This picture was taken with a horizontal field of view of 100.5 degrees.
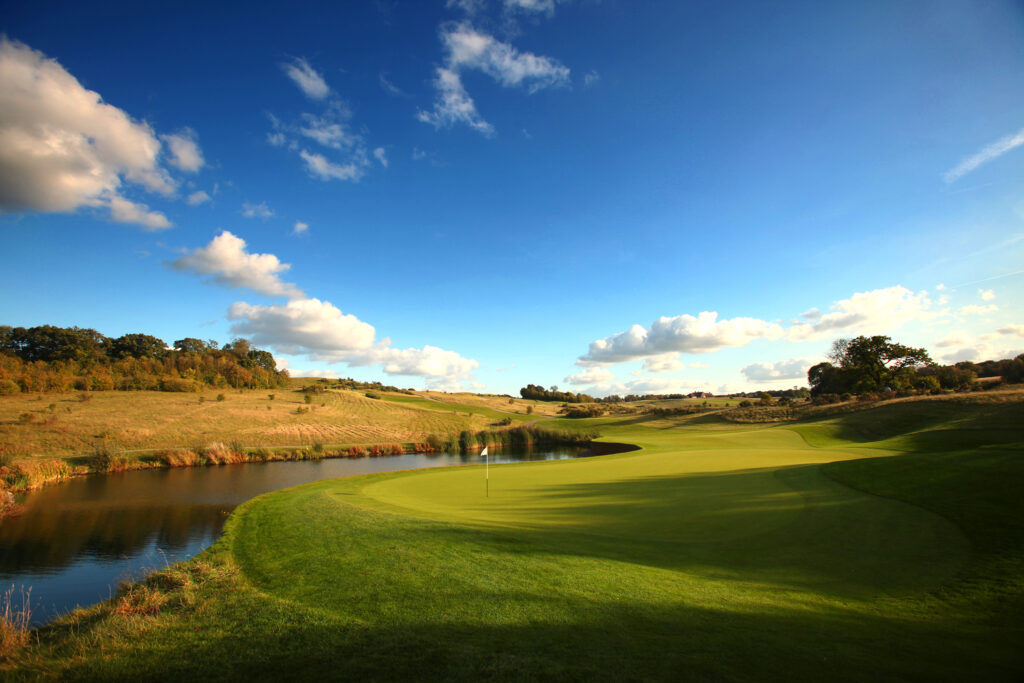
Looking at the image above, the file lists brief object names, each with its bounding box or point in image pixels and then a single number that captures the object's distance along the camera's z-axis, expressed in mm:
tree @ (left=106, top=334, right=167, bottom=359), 69125
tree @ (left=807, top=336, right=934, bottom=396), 53062
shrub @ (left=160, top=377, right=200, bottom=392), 53188
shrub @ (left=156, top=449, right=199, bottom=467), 30062
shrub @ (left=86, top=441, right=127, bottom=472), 26875
